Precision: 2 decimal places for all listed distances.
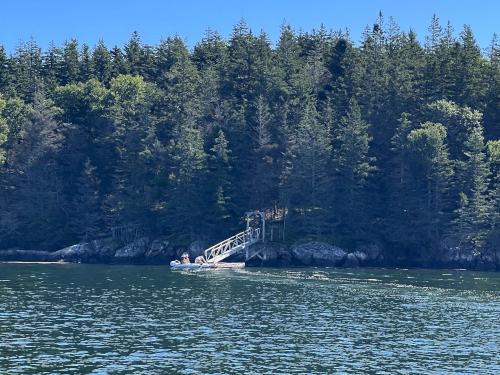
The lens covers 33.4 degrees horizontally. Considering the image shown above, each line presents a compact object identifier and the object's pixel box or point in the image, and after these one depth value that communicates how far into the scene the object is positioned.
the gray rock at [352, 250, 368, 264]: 98.06
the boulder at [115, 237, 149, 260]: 105.38
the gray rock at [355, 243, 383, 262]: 99.00
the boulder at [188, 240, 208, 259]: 102.06
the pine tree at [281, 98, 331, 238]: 101.50
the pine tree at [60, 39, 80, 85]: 138.25
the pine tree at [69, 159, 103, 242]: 112.56
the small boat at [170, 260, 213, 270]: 92.00
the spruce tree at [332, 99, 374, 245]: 102.00
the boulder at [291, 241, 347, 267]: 97.35
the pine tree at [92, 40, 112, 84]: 137.50
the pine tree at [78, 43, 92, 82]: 137.25
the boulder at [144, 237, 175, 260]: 104.12
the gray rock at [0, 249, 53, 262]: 107.56
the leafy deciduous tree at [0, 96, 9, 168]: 117.56
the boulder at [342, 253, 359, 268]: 96.81
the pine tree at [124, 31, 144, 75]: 140.25
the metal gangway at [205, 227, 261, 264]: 96.07
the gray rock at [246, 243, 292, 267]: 98.38
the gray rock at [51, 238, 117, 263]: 106.75
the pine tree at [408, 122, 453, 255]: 98.56
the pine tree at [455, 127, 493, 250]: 96.56
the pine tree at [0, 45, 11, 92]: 135.62
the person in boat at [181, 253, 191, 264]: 94.12
